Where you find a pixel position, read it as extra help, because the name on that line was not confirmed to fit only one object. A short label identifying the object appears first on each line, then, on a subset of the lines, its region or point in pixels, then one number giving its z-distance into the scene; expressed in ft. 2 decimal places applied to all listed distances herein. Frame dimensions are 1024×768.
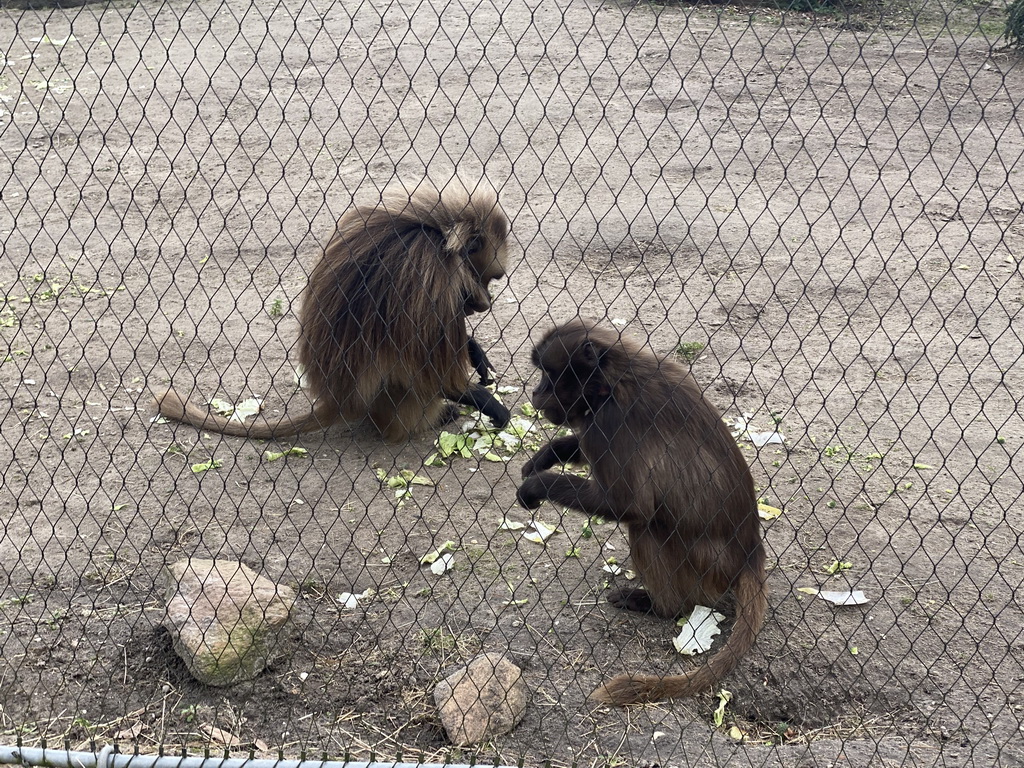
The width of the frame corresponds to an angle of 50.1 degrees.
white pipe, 11.64
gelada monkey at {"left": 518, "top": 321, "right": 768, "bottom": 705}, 14.28
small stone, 12.80
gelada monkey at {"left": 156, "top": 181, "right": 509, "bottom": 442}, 17.92
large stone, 13.52
